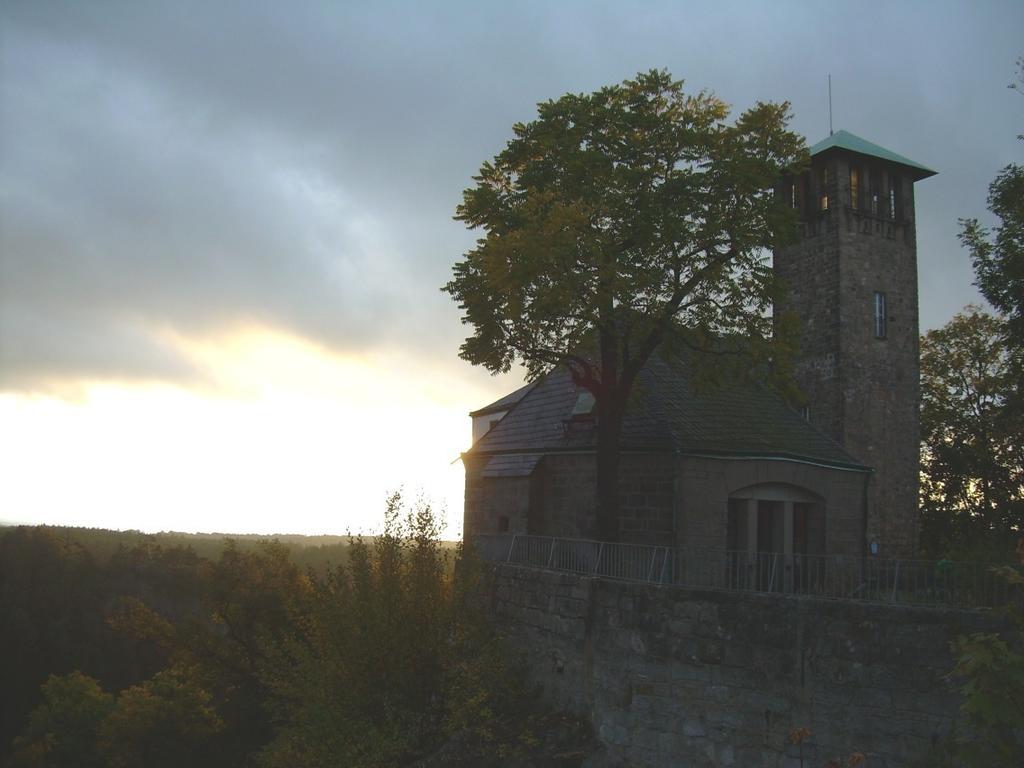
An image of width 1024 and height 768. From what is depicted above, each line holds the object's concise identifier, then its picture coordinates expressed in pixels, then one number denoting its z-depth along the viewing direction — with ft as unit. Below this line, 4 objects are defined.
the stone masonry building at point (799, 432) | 73.00
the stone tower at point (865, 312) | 104.47
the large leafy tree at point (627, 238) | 60.54
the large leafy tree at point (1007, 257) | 72.13
